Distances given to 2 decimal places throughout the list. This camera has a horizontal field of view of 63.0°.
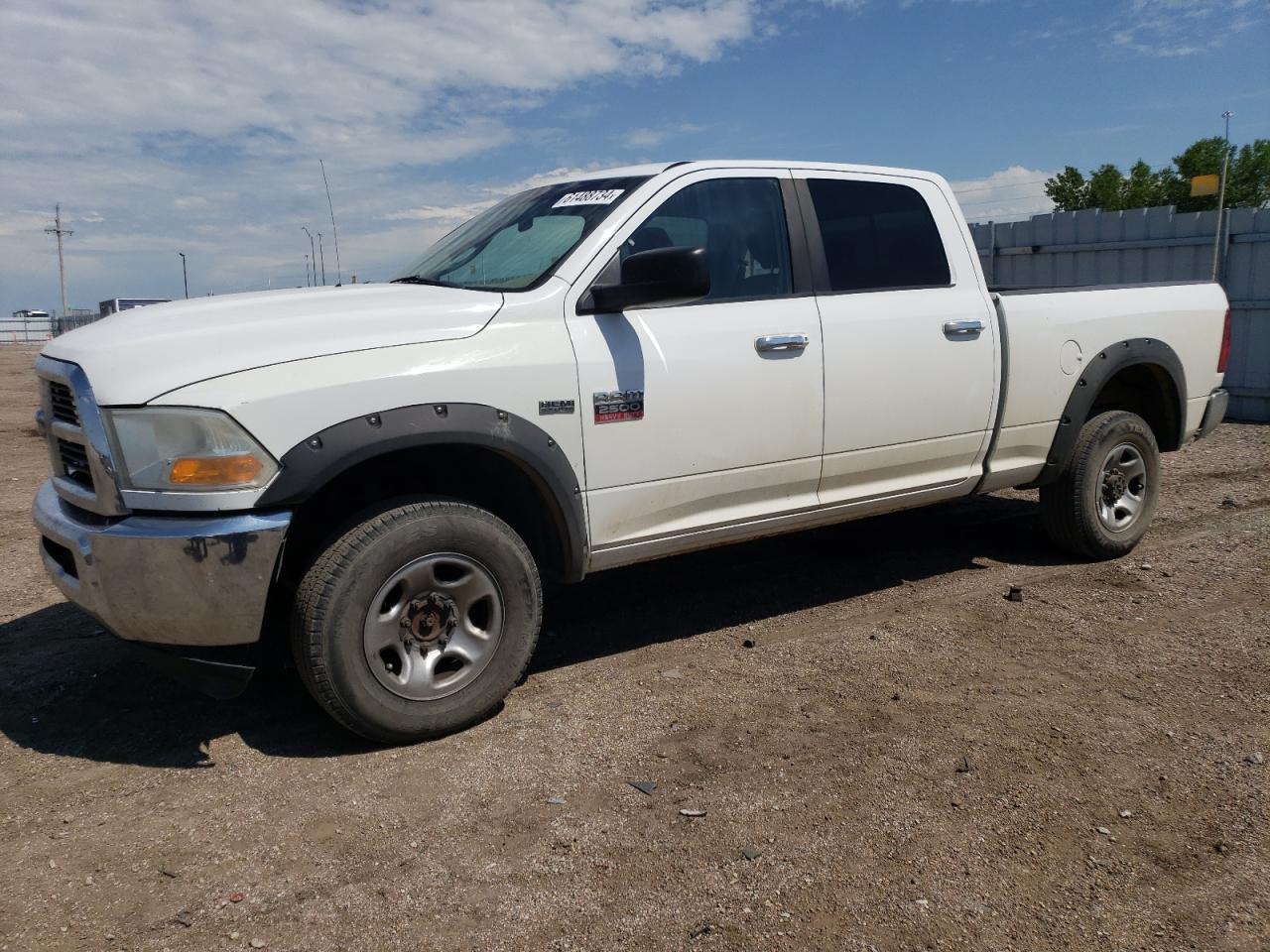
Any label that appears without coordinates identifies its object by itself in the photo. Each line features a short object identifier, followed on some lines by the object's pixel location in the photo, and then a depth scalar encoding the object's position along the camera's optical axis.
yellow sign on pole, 11.43
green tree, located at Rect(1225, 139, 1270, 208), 62.97
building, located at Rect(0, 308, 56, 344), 53.88
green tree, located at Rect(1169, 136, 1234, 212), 58.03
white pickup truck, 3.31
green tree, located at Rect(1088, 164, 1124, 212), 60.72
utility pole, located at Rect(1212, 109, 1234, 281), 10.92
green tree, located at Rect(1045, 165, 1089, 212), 61.03
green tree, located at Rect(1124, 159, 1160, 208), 62.12
